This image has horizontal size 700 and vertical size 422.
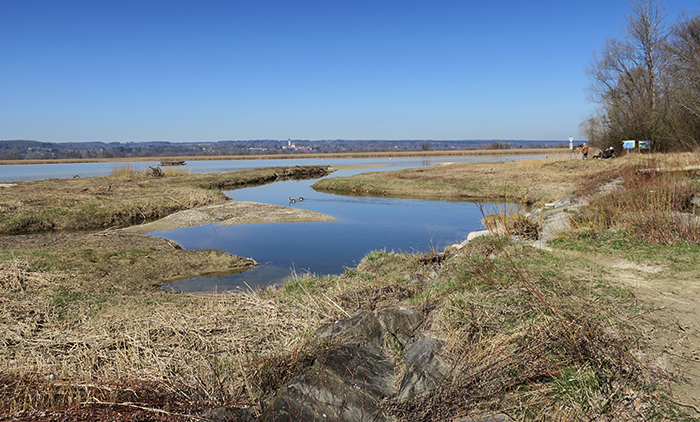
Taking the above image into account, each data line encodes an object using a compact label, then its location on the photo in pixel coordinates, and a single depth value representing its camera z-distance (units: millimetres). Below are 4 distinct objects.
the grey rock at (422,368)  4051
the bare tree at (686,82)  21952
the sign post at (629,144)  25730
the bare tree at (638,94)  30484
